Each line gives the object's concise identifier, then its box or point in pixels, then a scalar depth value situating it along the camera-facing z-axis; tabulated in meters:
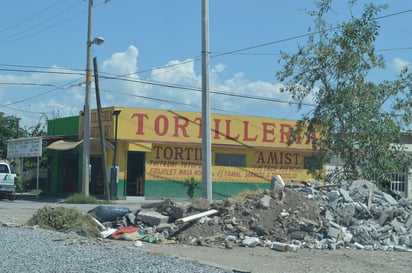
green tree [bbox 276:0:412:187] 22.27
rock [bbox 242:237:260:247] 14.92
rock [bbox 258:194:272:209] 16.79
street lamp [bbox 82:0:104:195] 32.53
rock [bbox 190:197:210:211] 17.22
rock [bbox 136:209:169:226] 17.03
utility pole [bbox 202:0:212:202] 20.67
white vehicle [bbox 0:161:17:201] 32.25
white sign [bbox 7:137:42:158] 37.22
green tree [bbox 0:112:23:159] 58.80
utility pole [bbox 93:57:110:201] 33.53
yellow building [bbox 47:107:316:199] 37.03
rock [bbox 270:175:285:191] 18.78
